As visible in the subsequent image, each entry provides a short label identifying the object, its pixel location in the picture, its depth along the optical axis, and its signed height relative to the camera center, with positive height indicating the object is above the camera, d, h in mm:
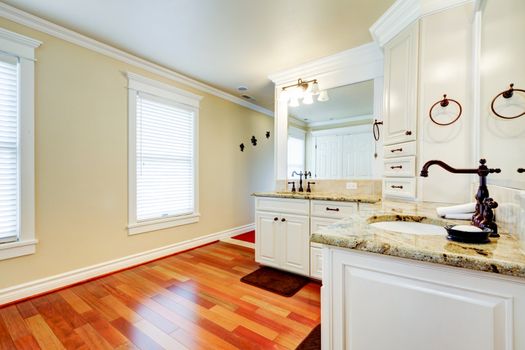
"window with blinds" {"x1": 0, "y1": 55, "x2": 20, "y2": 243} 2010 +186
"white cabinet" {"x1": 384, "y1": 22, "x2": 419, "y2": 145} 1869 +720
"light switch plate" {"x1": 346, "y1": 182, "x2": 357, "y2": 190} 2775 -134
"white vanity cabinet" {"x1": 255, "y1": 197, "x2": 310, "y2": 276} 2490 -658
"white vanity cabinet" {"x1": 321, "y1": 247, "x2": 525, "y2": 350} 630 -395
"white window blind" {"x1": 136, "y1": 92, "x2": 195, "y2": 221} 2969 +203
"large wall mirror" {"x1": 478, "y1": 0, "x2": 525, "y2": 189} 1107 +475
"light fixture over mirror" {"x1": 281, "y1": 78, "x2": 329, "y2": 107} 2977 +1046
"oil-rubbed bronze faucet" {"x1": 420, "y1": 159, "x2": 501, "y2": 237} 928 -112
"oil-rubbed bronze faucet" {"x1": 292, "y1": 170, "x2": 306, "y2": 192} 3135 -42
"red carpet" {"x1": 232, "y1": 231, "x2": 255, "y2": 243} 3996 -1099
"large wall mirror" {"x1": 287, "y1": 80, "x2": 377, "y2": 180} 2699 +486
